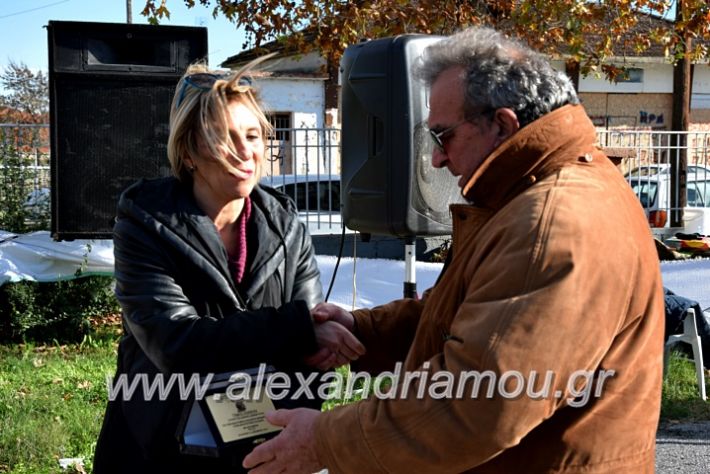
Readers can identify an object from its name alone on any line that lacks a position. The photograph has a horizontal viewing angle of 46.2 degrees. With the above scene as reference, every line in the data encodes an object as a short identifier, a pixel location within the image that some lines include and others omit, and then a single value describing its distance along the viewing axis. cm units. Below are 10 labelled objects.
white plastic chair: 556
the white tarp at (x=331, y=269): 638
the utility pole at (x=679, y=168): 1088
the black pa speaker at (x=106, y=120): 524
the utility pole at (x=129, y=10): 2433
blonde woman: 215
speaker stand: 490
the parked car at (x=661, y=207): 1077
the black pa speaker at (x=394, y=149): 450
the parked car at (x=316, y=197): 917
